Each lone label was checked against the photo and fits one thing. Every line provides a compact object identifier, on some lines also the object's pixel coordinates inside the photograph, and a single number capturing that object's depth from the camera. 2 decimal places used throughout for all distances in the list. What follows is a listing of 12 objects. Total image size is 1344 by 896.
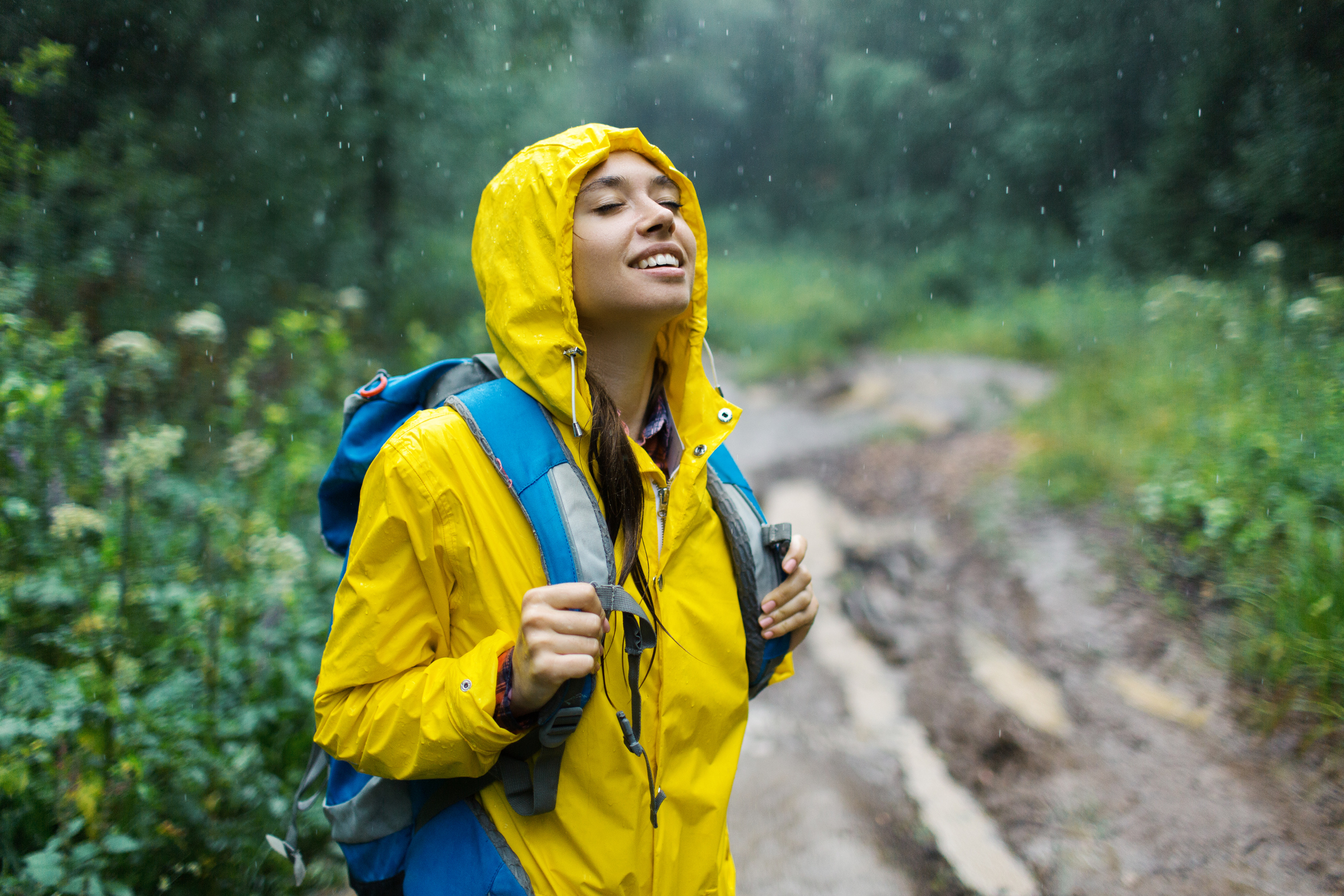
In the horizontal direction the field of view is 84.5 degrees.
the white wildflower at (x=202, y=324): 3.42
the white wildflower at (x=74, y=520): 2.47
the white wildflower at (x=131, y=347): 2.88
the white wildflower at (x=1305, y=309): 4.30
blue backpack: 1.27
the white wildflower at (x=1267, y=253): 4.98
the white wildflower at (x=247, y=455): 3.18
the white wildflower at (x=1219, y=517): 4.02
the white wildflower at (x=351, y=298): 4.74
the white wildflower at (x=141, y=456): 2.50
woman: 1.22
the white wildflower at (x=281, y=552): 2.87
